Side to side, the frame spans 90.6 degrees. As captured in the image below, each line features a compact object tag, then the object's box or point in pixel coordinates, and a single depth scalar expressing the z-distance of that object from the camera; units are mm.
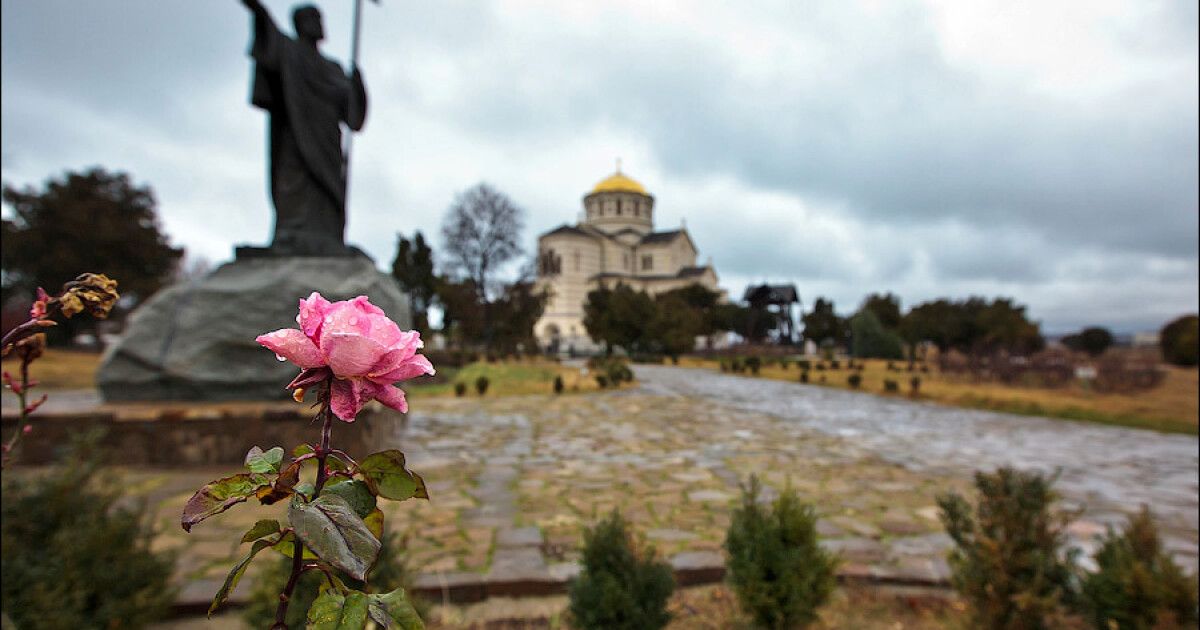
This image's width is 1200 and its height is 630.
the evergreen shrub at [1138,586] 2088
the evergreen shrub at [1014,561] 2303
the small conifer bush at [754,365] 20644
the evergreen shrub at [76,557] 1941
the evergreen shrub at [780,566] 2443
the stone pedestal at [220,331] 5535
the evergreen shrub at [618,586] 2246
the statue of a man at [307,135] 5957
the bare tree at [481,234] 32844
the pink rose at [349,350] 475
